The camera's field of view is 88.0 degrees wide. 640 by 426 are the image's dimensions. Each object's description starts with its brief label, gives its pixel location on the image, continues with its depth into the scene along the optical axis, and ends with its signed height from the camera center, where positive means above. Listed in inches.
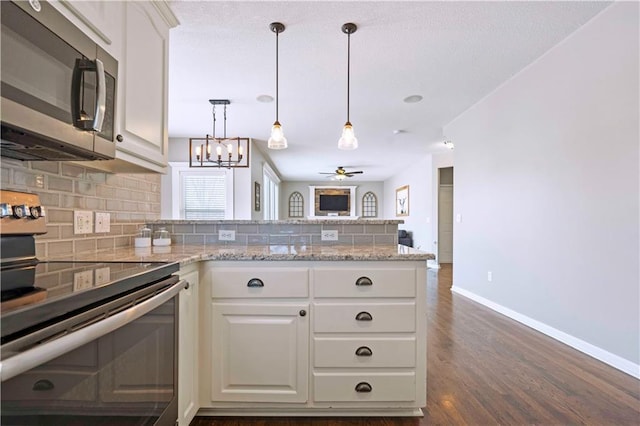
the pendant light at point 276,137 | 101.8 +24.5
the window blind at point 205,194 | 234.7 +14.6
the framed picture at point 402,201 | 359.3 +17.8
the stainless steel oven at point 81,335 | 26.6 -11.9
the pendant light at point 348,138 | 101.0 +24.3
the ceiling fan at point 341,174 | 313.0 +41.1
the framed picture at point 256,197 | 245.9 +14.4
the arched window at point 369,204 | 461.4 +17.0
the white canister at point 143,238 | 79.7 -5.7
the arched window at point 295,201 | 463.5 +20.5
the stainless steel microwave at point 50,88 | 35.4 +15.6
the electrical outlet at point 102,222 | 68.8 -1.7
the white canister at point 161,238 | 84.1 -6.0
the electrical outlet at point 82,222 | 62.0 -1.5
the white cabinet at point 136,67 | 52.3 +27.8
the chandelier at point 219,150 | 166.6 +38.9
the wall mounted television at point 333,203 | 454.6 +17.9
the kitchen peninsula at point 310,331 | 67.5 -23.6
